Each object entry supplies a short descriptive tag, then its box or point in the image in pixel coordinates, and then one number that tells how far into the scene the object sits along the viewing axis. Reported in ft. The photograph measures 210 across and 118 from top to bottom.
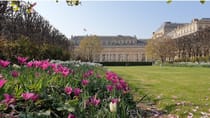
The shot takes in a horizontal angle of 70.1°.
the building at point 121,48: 174.14
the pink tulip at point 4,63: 5.28
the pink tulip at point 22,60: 6.11
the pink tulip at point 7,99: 3.41
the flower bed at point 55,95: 3.95
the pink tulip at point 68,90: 4.48
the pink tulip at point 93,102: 4.08
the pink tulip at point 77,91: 4.49
